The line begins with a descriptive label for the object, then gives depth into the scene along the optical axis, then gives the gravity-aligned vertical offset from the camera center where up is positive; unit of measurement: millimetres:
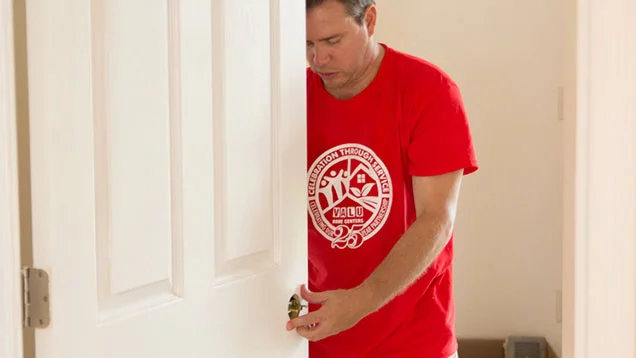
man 1699 -41
